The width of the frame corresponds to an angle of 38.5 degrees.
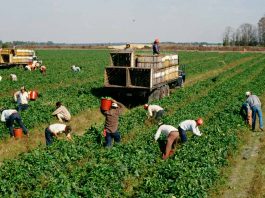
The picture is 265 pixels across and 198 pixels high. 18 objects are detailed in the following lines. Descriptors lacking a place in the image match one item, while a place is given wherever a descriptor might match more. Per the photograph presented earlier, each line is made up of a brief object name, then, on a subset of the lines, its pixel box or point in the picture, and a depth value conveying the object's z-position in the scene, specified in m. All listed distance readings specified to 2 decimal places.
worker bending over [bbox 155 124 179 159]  12.42
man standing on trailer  23.64
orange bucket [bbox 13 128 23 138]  15.65
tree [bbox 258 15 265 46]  175.62
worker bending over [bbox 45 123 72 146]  13.26
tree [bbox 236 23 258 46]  166.32
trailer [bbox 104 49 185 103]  22.11
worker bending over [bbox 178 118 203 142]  12.90
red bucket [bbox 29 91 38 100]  22.00
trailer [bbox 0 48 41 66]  43.94
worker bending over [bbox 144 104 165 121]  16.08
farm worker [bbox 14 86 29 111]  19.00
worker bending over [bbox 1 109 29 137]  15.30
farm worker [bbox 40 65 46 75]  37.93
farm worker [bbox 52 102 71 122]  15.23
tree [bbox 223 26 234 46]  140.40
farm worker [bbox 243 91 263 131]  17.17
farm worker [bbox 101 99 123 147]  13.11
